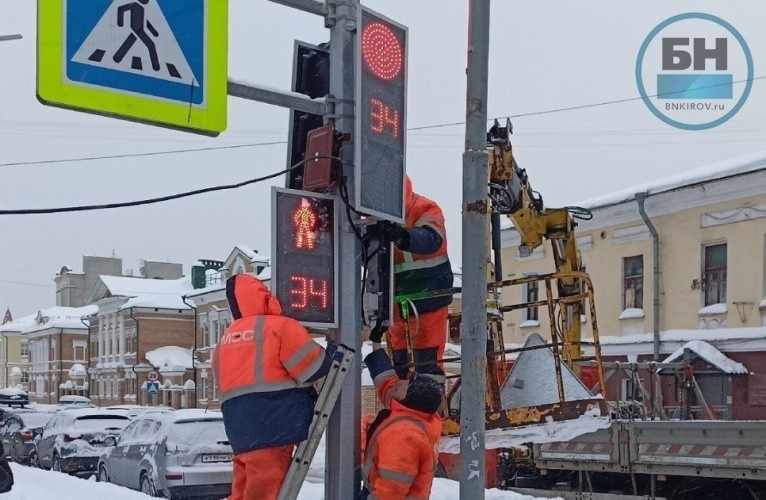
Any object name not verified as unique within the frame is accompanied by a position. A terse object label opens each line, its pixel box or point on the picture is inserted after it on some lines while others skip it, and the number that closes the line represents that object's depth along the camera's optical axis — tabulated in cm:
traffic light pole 595
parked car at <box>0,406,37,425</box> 2541
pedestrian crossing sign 499
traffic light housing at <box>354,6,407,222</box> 586
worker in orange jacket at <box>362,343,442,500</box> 549
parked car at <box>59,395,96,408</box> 4863
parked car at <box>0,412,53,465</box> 2365
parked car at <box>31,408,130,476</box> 1977
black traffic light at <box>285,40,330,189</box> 632
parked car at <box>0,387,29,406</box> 4192
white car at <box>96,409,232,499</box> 1380
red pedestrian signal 571
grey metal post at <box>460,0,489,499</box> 533
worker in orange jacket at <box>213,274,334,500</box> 543
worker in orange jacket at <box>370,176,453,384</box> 664
